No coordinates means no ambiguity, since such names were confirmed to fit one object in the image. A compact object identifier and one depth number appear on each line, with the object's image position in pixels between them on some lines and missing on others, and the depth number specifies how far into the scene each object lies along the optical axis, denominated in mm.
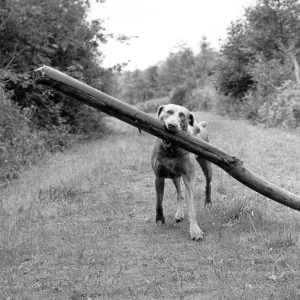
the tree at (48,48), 12578
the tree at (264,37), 19812
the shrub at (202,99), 33312
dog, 4715
